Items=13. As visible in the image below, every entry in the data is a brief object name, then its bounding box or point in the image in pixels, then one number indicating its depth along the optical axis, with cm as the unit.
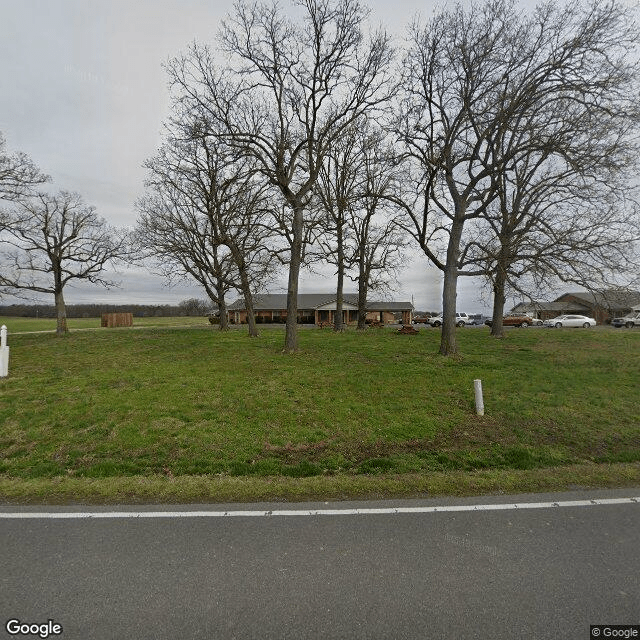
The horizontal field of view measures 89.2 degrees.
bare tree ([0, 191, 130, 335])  2357
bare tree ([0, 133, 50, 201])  1521
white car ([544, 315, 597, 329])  3600
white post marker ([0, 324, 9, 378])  957
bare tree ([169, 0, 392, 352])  1153
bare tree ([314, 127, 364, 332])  1423
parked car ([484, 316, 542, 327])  3969
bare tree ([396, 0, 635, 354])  962
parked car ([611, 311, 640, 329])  3622
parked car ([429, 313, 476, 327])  4019
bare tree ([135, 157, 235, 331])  2277
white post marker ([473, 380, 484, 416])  677
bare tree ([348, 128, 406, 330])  2470
